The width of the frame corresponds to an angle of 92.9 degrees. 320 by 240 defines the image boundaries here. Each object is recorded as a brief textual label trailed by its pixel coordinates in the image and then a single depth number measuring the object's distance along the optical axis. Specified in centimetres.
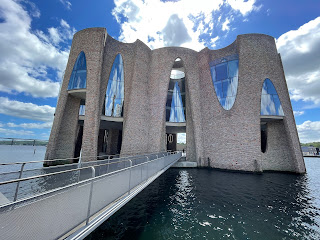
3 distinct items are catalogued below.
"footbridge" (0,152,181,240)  211
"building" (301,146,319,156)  6202
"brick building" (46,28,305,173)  1966
